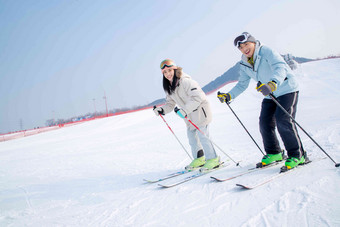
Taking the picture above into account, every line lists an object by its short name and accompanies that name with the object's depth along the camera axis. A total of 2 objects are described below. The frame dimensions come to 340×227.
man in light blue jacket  2.74
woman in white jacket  3.42
